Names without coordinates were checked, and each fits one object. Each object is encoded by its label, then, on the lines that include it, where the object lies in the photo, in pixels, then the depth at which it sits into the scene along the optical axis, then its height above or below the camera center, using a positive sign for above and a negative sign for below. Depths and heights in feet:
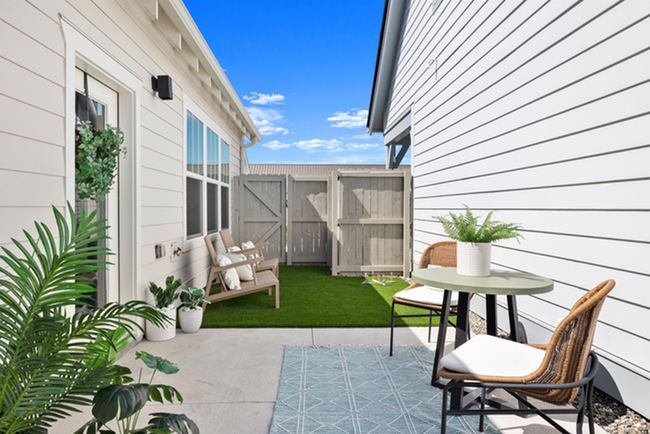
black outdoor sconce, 11.25 +3.81
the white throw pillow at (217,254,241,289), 13.46 -2.37
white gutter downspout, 26.04 +3.87
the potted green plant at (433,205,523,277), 6.94 -0.54
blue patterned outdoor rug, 6.38 -3.66
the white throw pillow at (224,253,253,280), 14.74 -2.33
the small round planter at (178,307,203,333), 11.09 -3.22
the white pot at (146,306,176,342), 10.51 -3.43
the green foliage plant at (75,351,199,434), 3.73 -2.00
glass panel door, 8.27 +0.61
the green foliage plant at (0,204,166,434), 3.95 -1.63
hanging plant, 7.31 +1.04
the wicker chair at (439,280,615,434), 4.45 -2.09
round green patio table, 6.18 -1.26
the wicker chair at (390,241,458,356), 8.88 -2.03
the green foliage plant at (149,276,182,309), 10.47 -2.35
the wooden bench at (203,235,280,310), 13.10 -2.72
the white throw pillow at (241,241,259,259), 18.04 -1.64
